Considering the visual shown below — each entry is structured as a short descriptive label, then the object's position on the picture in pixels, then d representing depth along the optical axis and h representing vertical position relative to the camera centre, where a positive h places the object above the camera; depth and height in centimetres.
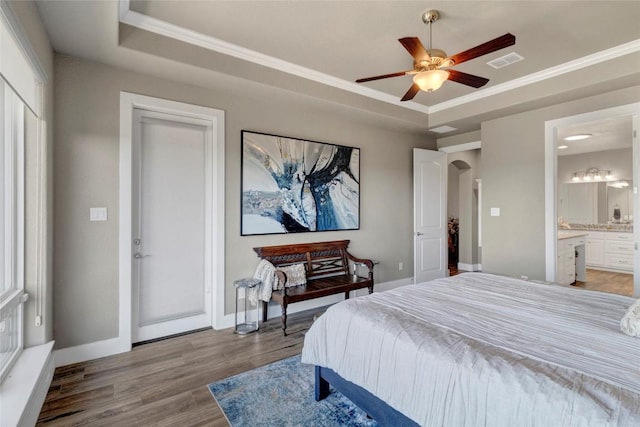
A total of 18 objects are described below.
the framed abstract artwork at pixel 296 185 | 340 +34
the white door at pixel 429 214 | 477 -2
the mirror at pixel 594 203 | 676 +21
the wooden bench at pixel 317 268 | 319 -68
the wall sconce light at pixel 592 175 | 684 +84
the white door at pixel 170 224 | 293 -10
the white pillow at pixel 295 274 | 343 -68
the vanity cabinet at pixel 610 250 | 596 -76
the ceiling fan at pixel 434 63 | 202 +106
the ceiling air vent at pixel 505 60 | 294 +149
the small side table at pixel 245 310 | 318 -104
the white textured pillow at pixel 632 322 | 139 -50
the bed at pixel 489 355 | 104 -58
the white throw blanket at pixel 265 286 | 324 -76
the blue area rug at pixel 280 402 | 184 -122
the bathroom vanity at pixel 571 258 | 471 -74
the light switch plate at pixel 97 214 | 260 +0
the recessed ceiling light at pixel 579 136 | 549 +136
